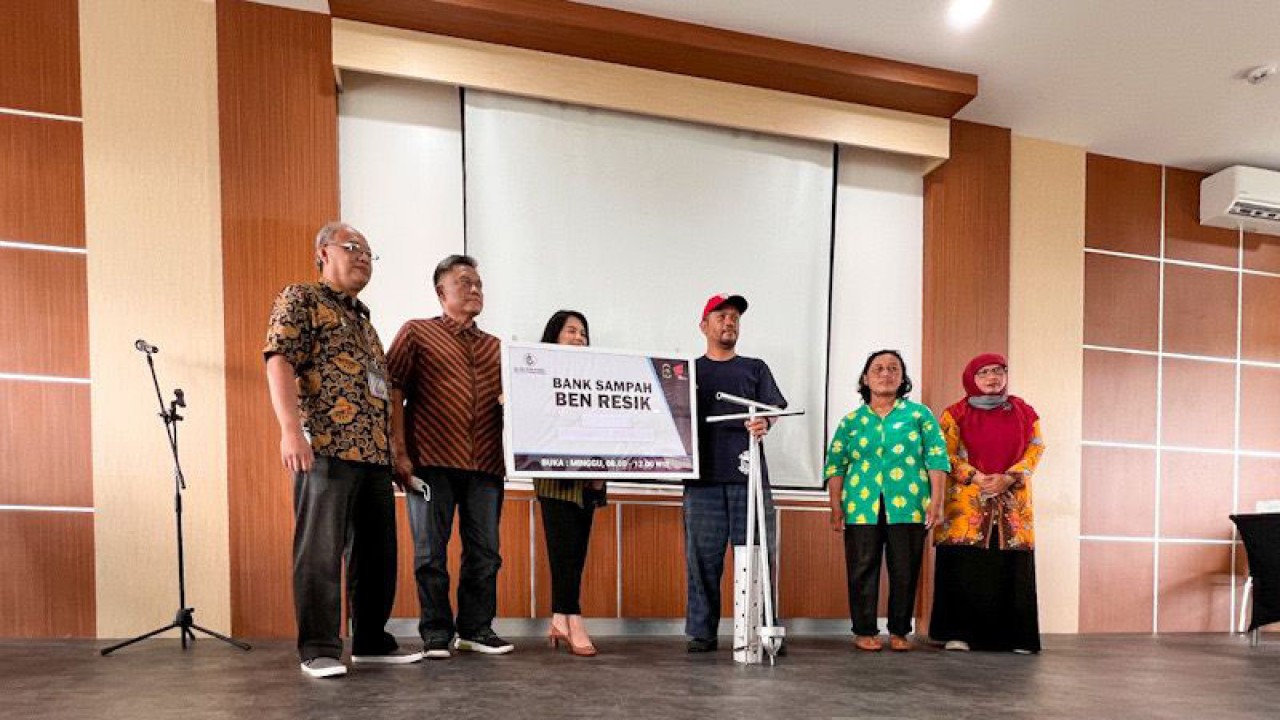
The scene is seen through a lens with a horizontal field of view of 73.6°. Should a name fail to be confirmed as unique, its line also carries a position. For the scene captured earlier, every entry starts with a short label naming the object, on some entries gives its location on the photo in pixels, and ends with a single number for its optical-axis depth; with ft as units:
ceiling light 12.82
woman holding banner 10.48
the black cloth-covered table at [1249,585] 17.15
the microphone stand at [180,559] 10.67
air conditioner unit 18.11
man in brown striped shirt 9.86
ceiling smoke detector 14.56
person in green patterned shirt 12.10
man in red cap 11.19
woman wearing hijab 12.45
